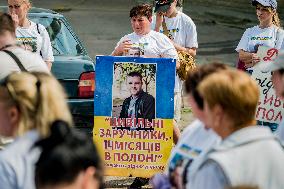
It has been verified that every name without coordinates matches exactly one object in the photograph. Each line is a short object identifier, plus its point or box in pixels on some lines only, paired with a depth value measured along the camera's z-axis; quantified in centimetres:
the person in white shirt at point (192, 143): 549
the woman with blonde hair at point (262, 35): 1160
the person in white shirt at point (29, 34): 1171
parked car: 1220
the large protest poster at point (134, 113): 1091
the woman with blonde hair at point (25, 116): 543
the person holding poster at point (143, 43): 1127
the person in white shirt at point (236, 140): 516
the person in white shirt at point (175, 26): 1237
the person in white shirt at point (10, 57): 769
